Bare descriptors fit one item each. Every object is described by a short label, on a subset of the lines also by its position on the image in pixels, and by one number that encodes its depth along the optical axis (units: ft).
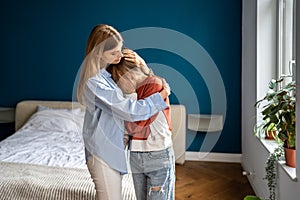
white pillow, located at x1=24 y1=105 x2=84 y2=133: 13.52
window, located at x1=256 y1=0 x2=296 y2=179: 10.62
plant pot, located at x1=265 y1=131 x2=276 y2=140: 9.49
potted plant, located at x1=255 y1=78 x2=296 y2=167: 7.40
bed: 7.70
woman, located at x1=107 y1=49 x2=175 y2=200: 5.56
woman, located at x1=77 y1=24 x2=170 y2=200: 5.48
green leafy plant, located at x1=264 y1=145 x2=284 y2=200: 8.00
